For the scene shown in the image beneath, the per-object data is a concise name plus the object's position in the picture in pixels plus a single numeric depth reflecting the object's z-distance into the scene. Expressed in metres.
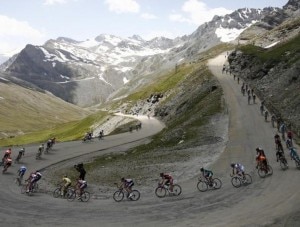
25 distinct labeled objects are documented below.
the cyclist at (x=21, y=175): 32.79
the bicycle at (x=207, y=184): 26.87
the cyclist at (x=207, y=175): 26.69
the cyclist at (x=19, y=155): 44.69
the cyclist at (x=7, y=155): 39.51
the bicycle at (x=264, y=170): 28.50
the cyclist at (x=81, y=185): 26.89
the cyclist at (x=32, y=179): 29.15
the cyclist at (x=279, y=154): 30.03
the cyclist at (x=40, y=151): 48.34
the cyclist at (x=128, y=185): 26.26
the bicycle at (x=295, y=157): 29.02
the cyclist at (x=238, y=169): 26.91
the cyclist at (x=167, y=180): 26.43
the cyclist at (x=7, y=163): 38.16
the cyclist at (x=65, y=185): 27.95
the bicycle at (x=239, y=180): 26.91
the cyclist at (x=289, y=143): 34.31
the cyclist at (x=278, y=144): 30.80
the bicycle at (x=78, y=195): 27.04
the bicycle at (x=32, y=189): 29.33
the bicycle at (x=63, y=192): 27.67
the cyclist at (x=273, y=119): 47.82
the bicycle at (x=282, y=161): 29.70
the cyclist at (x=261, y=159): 28.37
